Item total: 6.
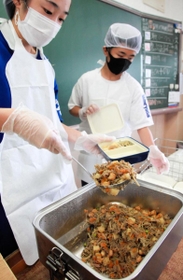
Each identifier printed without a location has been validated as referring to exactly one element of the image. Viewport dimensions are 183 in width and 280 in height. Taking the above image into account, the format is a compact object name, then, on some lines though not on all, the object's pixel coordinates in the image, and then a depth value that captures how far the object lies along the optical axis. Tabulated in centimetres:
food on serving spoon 79
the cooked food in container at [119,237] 68
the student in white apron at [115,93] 129
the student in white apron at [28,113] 78
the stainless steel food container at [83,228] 53
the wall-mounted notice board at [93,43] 147
